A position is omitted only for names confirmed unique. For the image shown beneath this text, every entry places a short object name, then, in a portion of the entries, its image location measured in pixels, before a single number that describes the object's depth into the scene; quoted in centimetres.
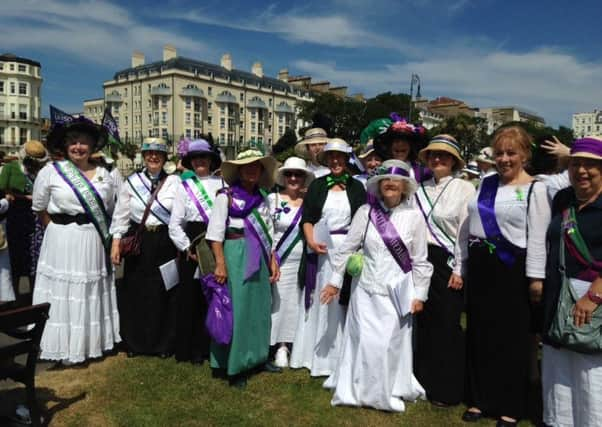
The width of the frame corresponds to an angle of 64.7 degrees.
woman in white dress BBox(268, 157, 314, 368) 503
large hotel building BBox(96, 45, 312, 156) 9212
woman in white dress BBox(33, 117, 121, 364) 485
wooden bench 330
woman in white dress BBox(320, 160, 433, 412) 402
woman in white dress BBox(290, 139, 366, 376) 470
